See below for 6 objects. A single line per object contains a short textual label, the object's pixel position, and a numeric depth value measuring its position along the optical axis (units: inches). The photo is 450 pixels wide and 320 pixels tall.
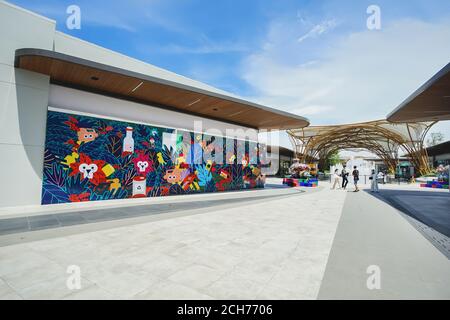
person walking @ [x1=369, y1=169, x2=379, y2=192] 657.6
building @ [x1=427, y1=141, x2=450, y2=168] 1657.4
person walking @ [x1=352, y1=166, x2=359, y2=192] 677.2
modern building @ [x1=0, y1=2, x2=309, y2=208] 316.2
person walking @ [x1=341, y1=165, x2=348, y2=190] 750.4
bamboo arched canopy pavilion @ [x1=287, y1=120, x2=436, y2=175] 1448.1
